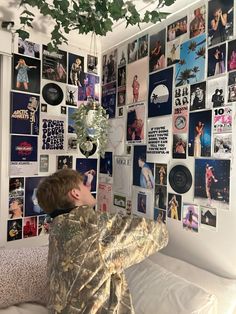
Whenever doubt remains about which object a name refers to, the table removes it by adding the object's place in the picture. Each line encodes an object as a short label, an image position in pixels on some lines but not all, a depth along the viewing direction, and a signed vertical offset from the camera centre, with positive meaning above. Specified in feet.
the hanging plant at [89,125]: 5.11 +0.49
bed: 3.16 -1.63
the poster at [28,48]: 5.06 +1.85
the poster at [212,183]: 3.74 -0.39
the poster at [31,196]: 5.26 -0.83
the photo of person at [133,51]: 5.30 +1.90
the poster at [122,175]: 5.39 -0.43
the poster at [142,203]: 4.91 -0.88
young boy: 2.55 -0.94
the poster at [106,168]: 5.88 -0.33
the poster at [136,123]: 5.08 +0.54
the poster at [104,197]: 5.93 -0.95
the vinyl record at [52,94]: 5.40 +1.10
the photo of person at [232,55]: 3.67 +1.28
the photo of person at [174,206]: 4.38 -0.81
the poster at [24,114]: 5.06 +0.66
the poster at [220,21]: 3.74 +1.79
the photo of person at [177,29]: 4.36 +1.95
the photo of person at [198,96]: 4.05 +0.83
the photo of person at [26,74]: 5.05 +1.38
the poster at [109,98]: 5.82 +1.12
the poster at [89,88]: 5.89 +1.33
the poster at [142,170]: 4.90 -0.29
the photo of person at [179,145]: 4.30 +0.13
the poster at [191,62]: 4.08 +1.35
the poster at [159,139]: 4.58 +0.23
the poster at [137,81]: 5.07 +1.31
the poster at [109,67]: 5.83 +1.78
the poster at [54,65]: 5.37 +1.64
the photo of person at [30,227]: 5.29 -1.41
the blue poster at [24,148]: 5.08 +0.05
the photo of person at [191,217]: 4.12 -0.92
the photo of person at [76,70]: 5.70 +1.64
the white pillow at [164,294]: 3.06 -1.63
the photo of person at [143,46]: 5.08 +1.91
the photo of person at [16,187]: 5.07 -0.65
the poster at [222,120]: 3.70 +0.46
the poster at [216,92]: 3.79 +0.84
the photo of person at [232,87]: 3.66 +0.87
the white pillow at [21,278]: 3.75 -1.71
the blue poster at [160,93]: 4.57 +0.99
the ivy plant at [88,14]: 4.17 +2.10
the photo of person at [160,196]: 4.64 -0.70
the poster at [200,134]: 3.97 +0.28
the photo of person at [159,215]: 4.65 -1.01
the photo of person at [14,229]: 5.09 -1.41
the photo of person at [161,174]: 4.62 -0.34
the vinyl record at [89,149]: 5.22 +0.06
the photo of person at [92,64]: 6.00 +1.86
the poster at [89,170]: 5.93 -0.38
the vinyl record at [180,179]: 4.24 -0.38
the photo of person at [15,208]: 5.10 -1.02
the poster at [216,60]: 3.80 +1.27
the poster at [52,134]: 5.38 +0.33
